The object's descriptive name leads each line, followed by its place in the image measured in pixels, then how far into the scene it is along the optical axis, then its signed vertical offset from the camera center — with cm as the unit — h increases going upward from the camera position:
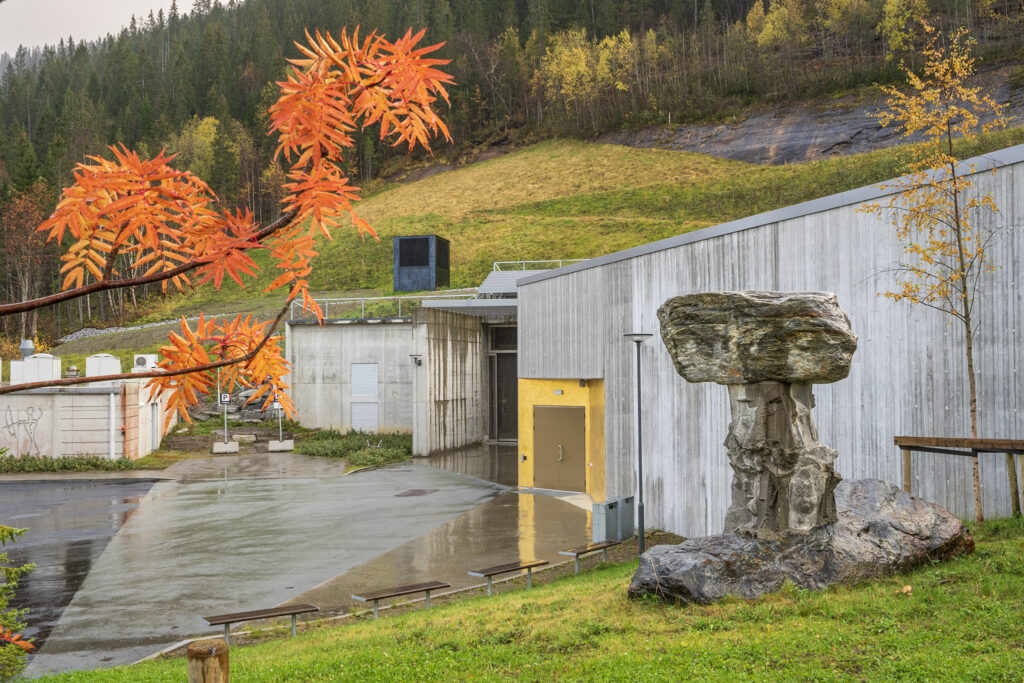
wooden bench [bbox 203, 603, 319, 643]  948 -314
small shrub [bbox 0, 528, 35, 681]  701 -258
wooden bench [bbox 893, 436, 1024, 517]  838 -107
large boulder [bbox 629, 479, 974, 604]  814 -215
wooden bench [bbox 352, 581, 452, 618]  1039 -316
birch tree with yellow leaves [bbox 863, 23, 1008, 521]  961 +198
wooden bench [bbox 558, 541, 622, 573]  1261 -320
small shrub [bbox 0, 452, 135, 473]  2576 -316
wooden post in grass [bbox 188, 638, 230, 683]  367 -143
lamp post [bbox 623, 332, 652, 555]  1321 -226
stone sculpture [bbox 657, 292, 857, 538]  836 -23
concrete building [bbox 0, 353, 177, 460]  2666 -171
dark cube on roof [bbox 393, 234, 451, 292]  4509 +623
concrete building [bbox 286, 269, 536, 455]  3262 -9
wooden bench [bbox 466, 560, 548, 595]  1159 -318
